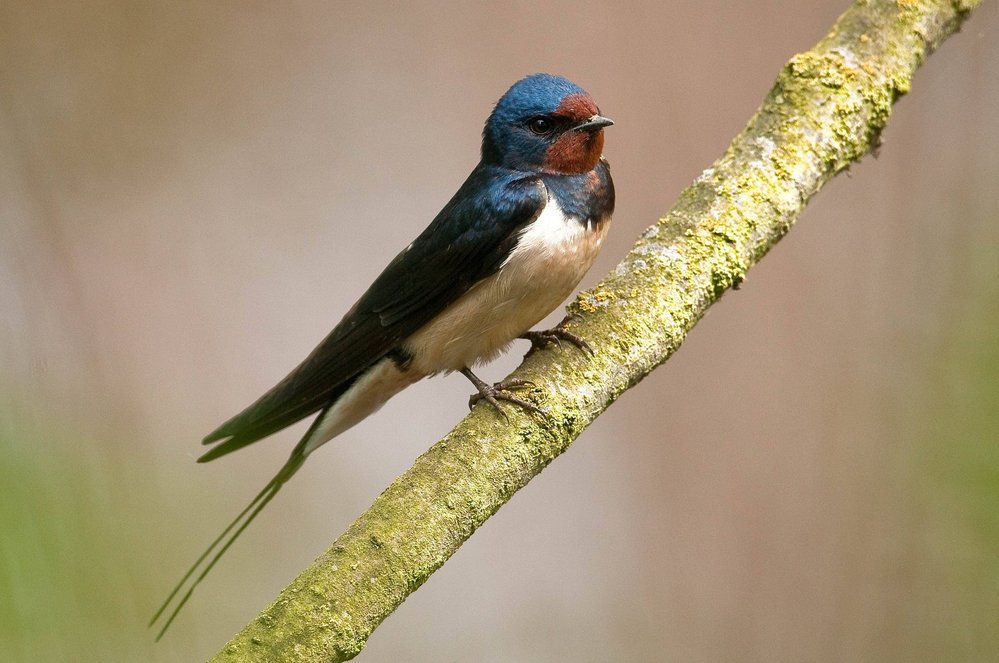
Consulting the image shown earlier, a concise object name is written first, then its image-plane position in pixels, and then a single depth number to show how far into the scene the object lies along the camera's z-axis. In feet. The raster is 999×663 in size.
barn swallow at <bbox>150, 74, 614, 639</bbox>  19.08
